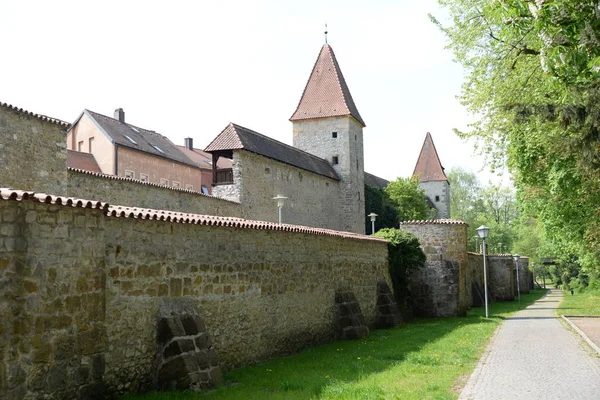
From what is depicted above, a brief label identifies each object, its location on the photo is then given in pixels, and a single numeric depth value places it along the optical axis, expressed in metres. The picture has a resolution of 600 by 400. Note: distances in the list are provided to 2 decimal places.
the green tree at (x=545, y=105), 8.73
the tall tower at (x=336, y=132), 48.72
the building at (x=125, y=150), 38.97
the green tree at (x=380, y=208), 54.34
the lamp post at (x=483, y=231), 23.66
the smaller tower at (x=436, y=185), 75.00
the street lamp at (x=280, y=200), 18.37
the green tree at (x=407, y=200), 56.96
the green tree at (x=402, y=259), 22.02
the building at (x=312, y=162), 32.94
